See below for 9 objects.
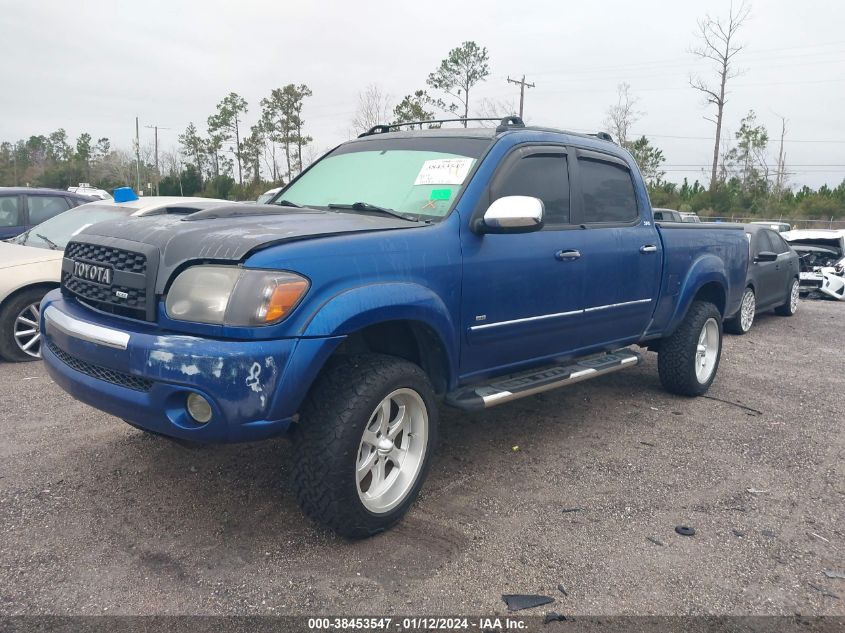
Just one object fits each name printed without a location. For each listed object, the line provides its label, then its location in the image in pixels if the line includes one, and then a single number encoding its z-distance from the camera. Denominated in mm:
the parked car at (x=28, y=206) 8836
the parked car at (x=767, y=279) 9594
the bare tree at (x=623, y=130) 44375
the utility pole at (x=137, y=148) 61856
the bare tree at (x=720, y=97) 39469
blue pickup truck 2768
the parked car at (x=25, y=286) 6215
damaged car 13562
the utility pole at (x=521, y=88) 44969
